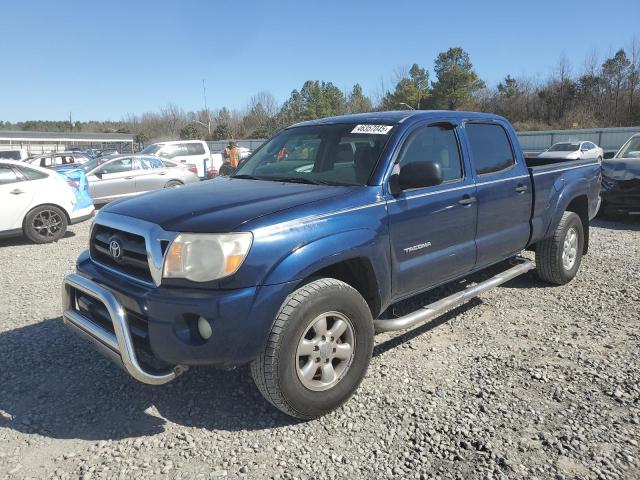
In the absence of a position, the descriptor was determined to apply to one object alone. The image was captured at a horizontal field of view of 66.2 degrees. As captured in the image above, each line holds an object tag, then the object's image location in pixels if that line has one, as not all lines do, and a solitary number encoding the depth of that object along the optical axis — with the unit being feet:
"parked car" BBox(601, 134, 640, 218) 29.60
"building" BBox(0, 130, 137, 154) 186.29
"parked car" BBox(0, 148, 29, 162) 66.20
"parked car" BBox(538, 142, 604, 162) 77.17
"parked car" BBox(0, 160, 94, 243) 27.58
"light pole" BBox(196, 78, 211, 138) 289.12
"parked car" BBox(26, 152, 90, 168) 74.39
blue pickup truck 8.70
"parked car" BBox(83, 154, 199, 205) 41.11
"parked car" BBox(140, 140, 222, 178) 55.98
